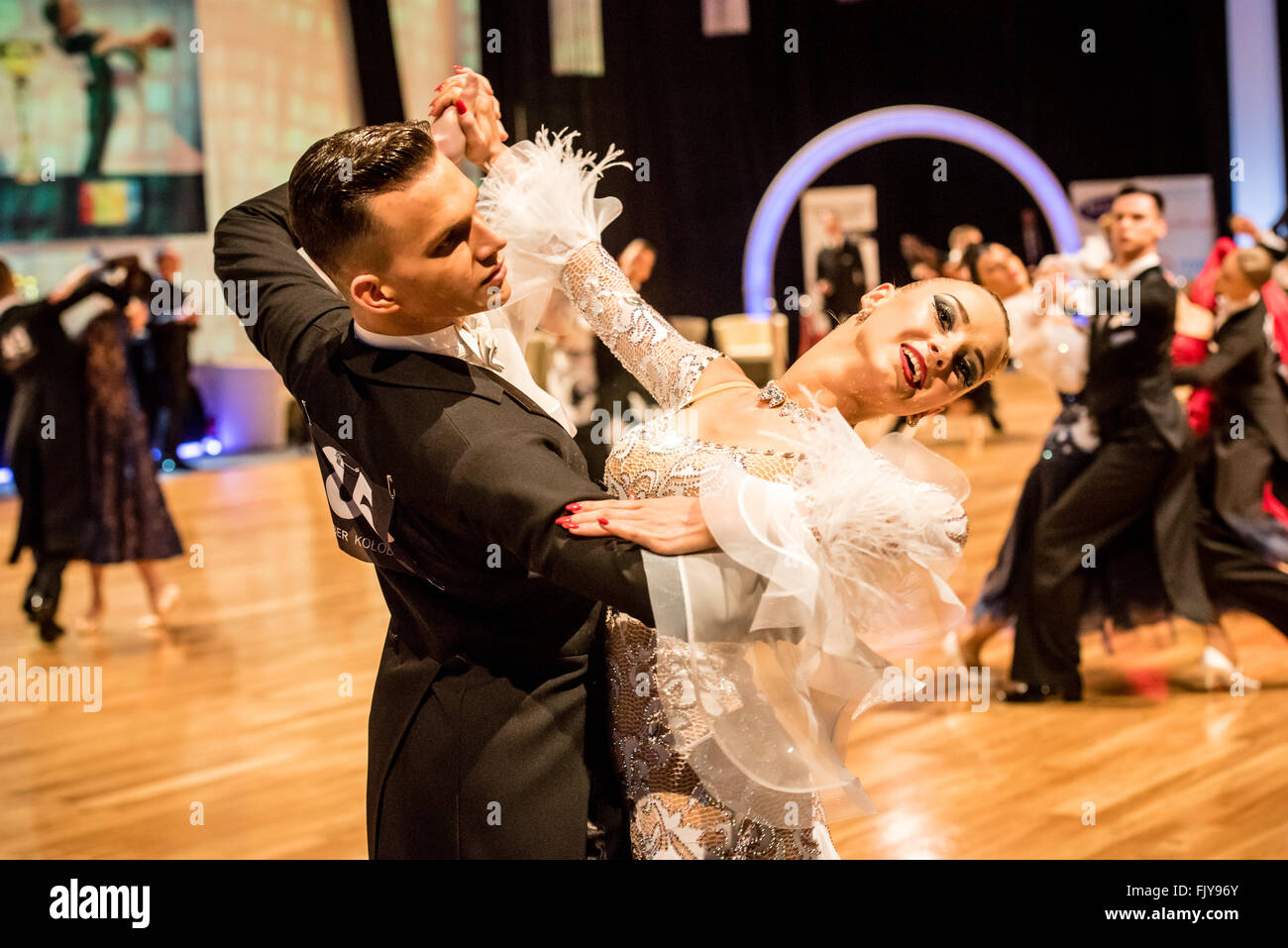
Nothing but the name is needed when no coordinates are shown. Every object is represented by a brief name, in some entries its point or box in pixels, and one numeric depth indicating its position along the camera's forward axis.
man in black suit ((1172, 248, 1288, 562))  4.71
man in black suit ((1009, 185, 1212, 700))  4.50
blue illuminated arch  13.84
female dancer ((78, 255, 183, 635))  5.97
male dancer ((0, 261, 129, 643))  5.94
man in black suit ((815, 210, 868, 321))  12.49
